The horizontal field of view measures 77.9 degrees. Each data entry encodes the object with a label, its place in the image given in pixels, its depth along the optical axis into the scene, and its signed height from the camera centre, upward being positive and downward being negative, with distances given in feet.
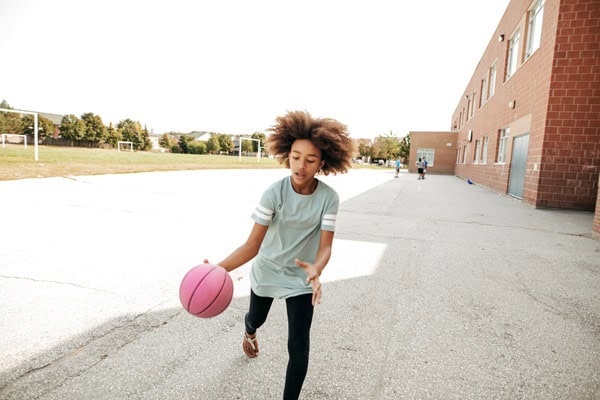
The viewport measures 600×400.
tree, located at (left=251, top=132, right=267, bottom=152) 389.07 +16.36
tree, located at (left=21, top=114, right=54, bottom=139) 269.23 +15.99
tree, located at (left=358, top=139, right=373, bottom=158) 292.81 +9.94
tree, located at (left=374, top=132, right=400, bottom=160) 283.87 +14.23
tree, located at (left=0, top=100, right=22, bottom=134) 250.98 +15.65
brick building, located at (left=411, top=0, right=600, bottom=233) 34.19 +6.55
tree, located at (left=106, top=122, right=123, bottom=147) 316.46 +12.67
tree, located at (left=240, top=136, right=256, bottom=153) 386.59 +12.31
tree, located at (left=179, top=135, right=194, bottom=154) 368.83 +9.10
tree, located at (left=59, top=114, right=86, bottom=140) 285.31 +15.84
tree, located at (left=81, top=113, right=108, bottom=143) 299.38 +17.89
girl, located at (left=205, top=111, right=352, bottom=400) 6.80 -1.41
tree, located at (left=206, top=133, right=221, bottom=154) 394.11 +11.49
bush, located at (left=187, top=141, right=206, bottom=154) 367.25 +7.49
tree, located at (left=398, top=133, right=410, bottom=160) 254.74 +12.15
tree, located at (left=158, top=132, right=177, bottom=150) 373.13 +11.45
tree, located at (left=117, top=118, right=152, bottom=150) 334.24 +15.74
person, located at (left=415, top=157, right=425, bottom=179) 93.24 -0.66
